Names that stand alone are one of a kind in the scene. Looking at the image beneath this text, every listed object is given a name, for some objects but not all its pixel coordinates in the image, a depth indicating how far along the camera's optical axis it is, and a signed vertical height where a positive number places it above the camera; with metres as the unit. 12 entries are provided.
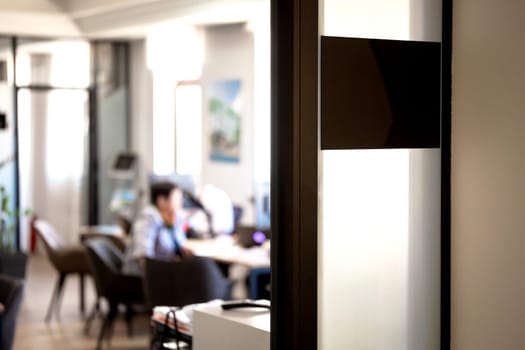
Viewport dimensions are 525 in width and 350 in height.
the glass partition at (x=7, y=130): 11.30 +0.07
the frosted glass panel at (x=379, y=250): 3.36 -0.45
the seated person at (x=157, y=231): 7.35 -0.80
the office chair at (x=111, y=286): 7.14 -1.21
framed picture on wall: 10.00 +0.18
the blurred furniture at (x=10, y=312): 5.20 -1.05
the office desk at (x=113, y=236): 9.15 -1.06
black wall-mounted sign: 3.31 +0.16
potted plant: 9.20 -1.24
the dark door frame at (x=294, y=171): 3.21 -0.13
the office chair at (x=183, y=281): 6.10 -1.01
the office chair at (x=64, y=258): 8.54 -1.18
